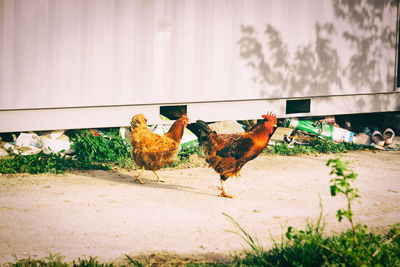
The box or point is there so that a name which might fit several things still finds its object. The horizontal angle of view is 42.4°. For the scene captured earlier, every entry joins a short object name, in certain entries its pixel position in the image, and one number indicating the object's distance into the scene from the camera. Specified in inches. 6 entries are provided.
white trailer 291.0
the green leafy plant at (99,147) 292.7
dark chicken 227.6
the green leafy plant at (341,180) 131.1
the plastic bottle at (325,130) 366.3
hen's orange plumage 249.1
